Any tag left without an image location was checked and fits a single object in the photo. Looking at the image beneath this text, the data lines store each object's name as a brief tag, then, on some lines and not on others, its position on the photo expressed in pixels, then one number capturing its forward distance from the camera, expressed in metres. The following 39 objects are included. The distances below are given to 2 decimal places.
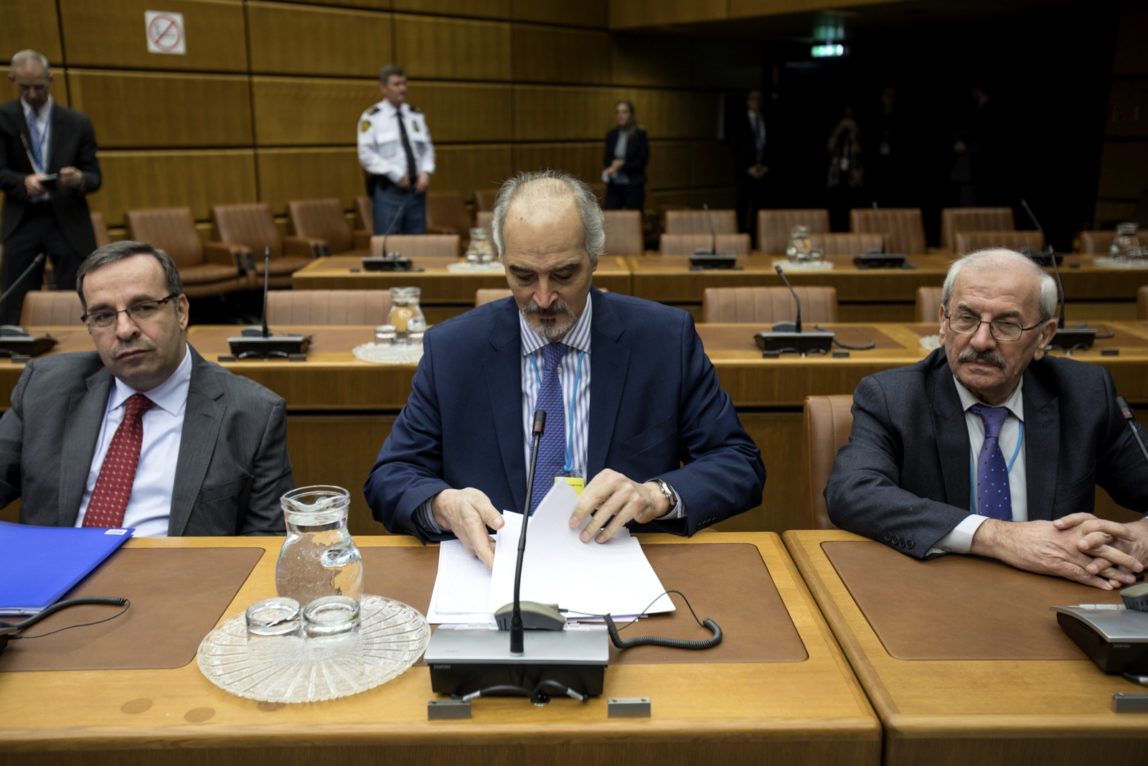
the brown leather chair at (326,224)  7.87
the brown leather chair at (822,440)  2.10
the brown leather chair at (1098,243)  5.95
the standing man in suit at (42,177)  5.25
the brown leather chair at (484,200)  9.38
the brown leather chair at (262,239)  7.31
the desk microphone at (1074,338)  3.30
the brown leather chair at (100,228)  6.46
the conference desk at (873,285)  4.98
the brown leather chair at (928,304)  3.78
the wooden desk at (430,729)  1.10
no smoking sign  6.89
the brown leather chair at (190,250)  6.72
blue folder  1.43
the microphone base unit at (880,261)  5.15
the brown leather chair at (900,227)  6.43
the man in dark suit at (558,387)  1.86
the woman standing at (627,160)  9.62
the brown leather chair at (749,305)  3.91
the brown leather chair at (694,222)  6.75
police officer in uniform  7.15
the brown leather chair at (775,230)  6.16
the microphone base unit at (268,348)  3.20
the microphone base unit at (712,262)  5.15
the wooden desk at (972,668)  1.11
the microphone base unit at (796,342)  3.27
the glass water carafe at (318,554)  1.30
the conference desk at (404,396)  3.13
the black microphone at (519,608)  1.18
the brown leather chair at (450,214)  8.98
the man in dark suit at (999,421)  1.91
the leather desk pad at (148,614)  1.28
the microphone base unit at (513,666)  1.15
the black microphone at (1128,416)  1.75
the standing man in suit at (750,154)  10.59
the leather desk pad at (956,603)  1.29
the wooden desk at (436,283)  4.92
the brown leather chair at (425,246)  5.68
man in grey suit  2.00
